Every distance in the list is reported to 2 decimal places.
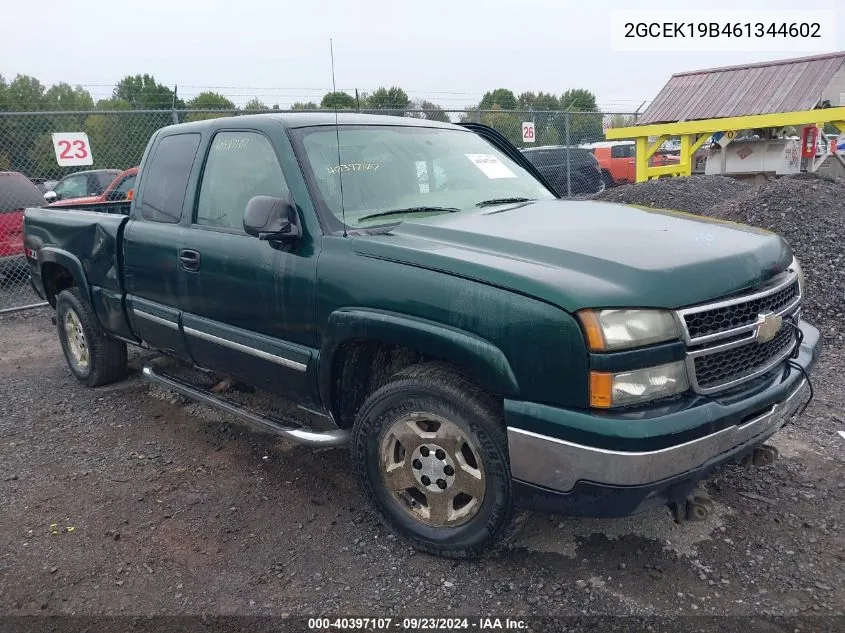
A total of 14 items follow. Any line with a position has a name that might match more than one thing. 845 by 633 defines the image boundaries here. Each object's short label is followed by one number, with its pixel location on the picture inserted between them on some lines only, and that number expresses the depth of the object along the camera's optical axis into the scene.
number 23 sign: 9.89
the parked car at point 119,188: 11.54
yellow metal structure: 9.39
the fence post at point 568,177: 14.79
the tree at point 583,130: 17.72
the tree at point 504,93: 53.44
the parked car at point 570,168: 15.16
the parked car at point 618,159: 20.27
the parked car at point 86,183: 13.65
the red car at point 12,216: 8.77
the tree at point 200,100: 27.05
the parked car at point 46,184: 15.92
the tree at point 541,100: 45.51
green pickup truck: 2.36
